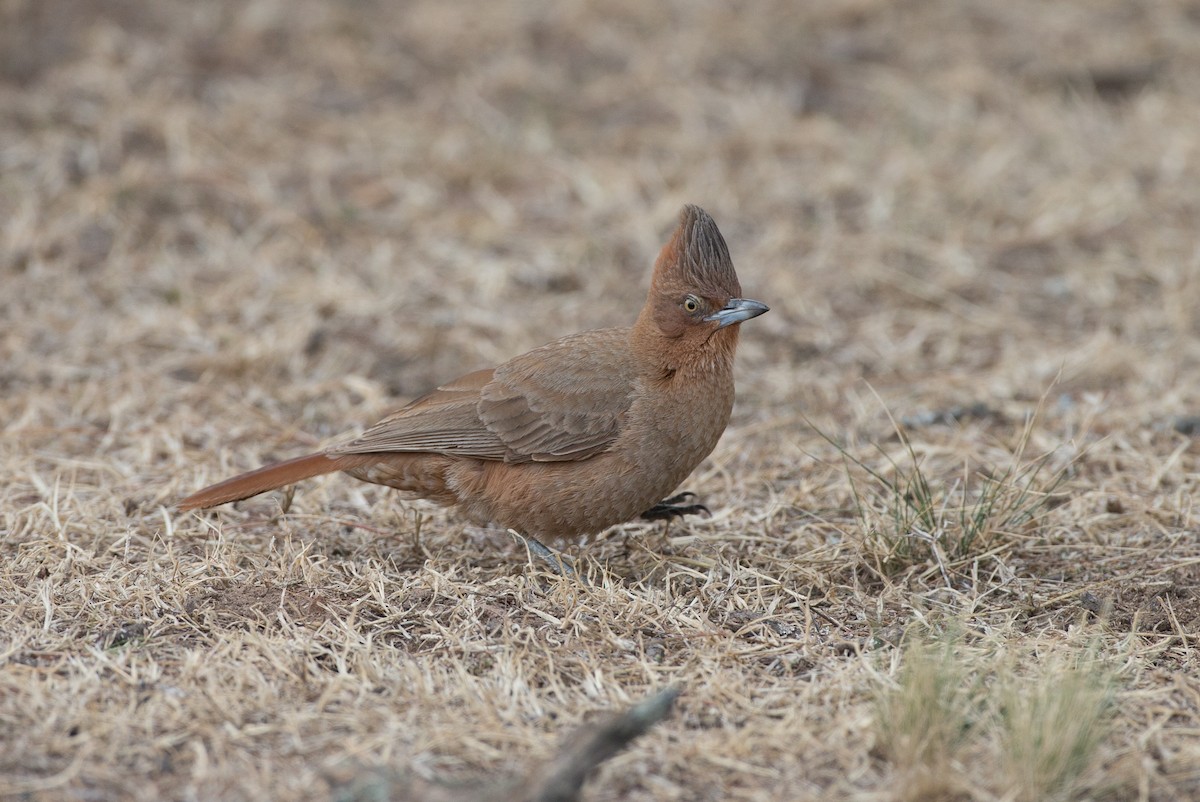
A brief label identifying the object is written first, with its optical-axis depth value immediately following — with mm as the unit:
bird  9281
